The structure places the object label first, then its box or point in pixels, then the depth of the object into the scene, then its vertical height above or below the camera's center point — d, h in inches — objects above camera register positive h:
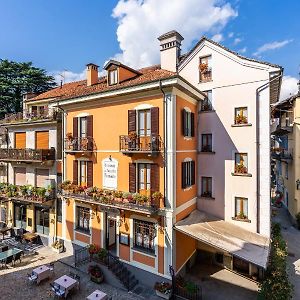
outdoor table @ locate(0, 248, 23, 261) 678.5 -323.0
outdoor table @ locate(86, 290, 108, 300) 502.6 -331.5
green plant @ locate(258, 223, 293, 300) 450.6 -281.1
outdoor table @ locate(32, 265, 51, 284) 602.8 -334.4
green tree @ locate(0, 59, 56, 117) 1658.5 +483.5
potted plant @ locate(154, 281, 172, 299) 530.0 -333.5
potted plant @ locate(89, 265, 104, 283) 603.8 -337.1
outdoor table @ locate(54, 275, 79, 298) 538.1 -328.3
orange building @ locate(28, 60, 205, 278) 565.9 -54.8
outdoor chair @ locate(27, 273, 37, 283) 595.3 -340.2
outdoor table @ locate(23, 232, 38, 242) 826.5 -326.6
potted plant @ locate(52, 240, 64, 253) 765.9 -336.1
